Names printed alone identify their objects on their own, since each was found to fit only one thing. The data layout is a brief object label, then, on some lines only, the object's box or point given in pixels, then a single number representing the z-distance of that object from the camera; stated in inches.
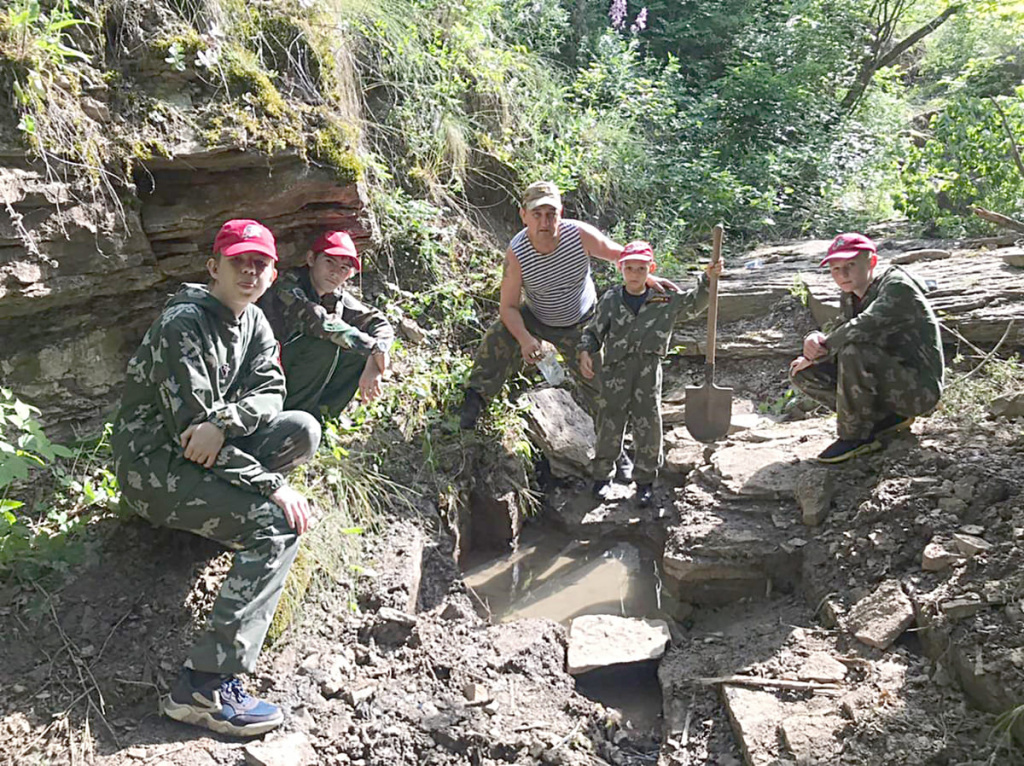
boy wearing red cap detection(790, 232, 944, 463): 165.3
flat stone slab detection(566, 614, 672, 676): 146.1
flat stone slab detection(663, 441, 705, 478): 200.2
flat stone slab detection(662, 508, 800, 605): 160.1
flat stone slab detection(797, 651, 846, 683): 124.0
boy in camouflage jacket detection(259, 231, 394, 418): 158.4
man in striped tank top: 197.2
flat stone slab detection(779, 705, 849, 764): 108.0
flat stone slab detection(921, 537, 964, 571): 132.3
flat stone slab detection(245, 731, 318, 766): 103.9
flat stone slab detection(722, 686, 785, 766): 112.8
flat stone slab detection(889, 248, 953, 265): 261.6
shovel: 206.4
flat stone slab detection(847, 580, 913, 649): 126.2
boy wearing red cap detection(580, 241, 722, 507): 191.2
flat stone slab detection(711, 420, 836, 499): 175.5
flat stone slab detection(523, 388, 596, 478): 209.9
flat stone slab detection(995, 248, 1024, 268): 238.2
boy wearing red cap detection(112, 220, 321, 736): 108.2
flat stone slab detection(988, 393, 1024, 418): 170.4
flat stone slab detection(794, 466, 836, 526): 161.5
